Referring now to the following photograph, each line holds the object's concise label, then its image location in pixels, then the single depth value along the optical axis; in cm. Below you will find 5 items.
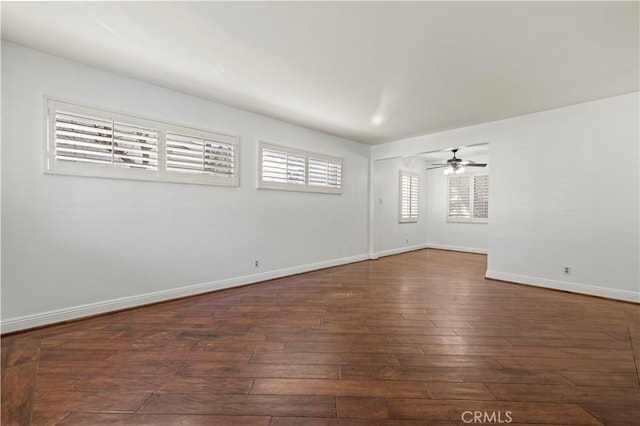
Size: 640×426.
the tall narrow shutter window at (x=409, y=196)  714
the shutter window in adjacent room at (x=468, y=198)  711
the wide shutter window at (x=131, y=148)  261
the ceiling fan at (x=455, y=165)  539
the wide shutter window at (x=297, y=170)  421
